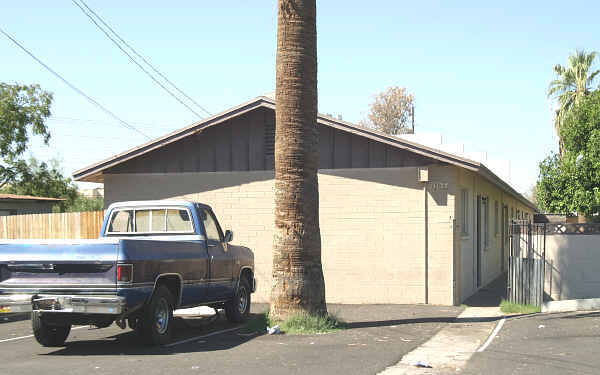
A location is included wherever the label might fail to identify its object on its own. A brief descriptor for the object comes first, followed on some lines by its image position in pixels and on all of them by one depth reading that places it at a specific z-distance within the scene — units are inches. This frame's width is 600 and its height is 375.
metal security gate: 534.6
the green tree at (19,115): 1206.9
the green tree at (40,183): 1302.9
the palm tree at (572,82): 1440.7
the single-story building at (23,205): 1052.5
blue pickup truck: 347.9
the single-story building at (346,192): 582.6
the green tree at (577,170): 971.3
